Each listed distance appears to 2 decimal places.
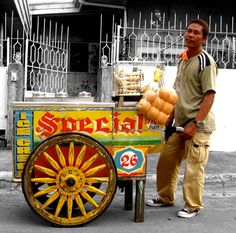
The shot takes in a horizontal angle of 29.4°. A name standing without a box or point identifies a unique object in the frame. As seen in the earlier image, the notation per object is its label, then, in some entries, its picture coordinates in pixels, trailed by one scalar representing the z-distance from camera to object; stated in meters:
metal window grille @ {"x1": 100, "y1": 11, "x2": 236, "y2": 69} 8.04
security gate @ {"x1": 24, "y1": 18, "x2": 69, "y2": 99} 8.05
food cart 3.86
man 4.15
